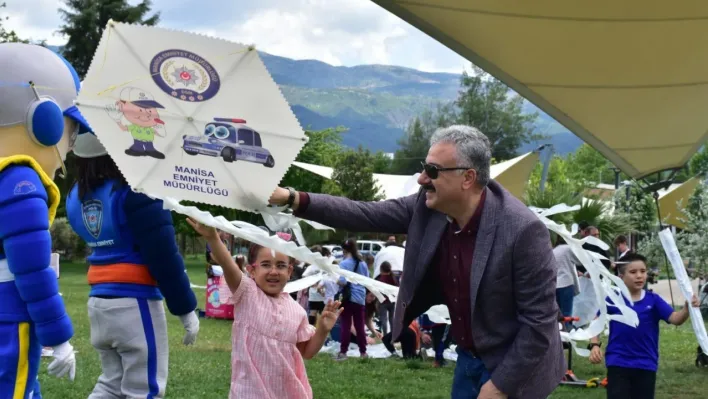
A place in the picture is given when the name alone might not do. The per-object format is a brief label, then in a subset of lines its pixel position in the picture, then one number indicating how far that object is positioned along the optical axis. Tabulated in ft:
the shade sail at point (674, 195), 72.74
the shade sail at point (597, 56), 23.53
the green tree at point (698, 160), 241.98
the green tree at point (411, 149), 294.87
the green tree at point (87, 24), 180.96
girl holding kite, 14.43
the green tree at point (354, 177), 152.76
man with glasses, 11.70
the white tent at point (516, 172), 65.31
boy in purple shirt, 20.25
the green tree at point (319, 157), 166.84
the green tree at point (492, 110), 265.13
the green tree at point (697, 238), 47.24
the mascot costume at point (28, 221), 12.90
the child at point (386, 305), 41.29
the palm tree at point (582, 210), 61.67
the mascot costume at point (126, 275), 15.66
